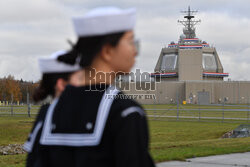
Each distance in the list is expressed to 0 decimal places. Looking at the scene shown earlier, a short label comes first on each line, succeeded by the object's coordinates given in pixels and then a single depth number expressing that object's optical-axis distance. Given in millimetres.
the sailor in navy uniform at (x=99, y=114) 3715
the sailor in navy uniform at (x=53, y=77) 5232
